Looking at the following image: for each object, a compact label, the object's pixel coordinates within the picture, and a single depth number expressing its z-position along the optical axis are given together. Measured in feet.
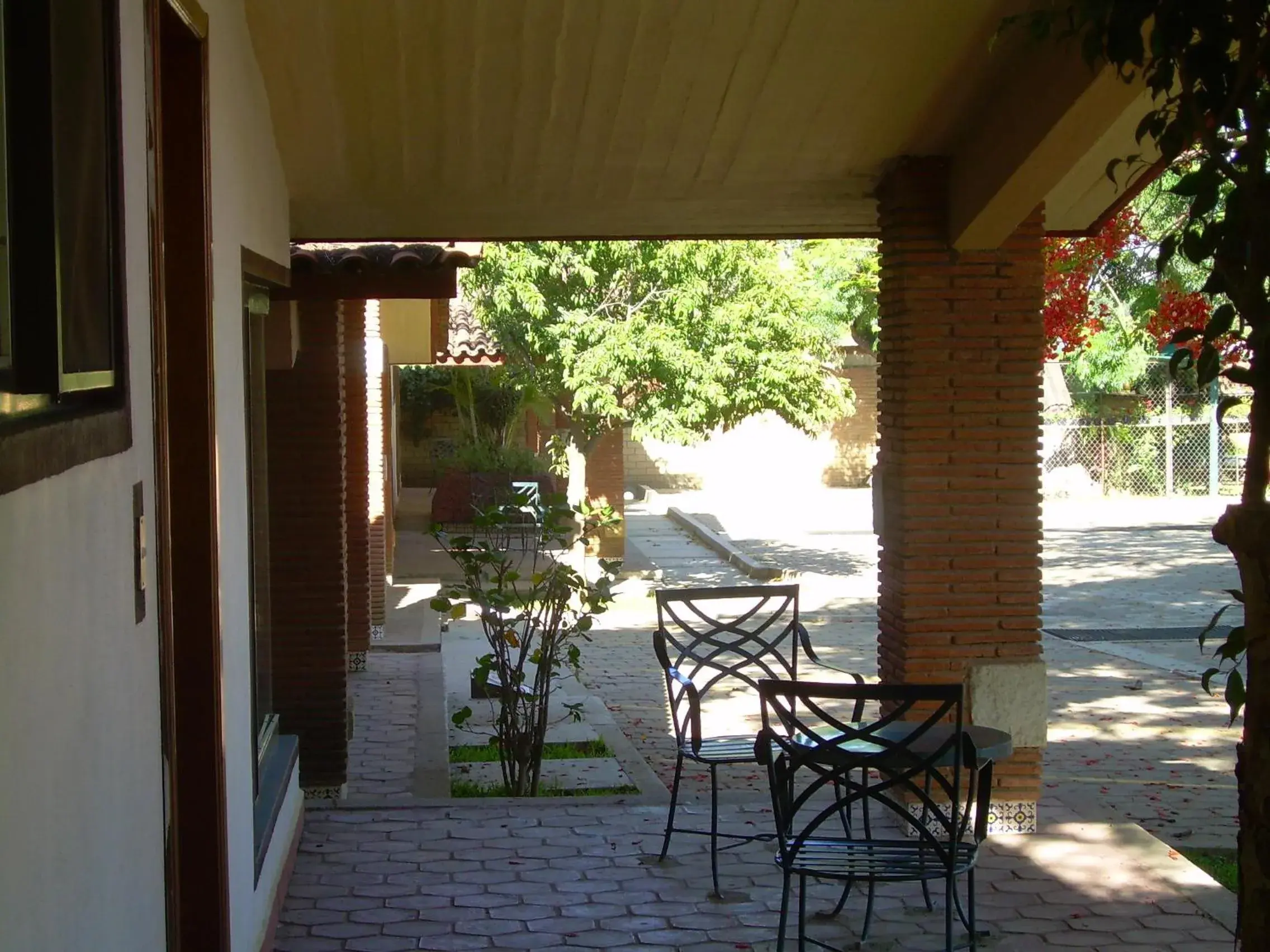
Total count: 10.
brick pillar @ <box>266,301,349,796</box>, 24.17
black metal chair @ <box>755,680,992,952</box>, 14.80
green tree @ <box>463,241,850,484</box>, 50.01
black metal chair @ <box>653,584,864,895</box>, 18.84
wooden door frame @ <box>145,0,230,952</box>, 12.05
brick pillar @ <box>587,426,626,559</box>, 57.77
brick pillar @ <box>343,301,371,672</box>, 34.65
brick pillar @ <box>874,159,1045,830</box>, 21.11
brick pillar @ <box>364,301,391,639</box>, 40.65
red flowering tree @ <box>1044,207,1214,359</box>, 30.45
